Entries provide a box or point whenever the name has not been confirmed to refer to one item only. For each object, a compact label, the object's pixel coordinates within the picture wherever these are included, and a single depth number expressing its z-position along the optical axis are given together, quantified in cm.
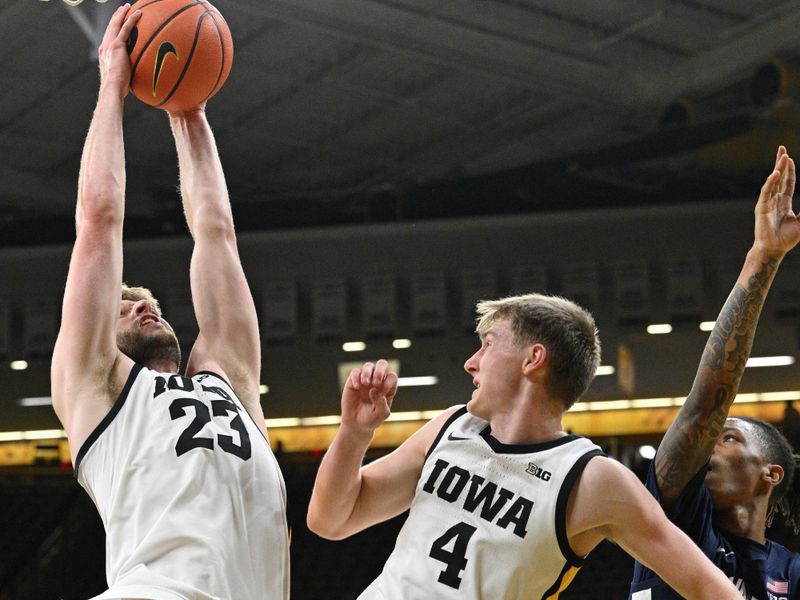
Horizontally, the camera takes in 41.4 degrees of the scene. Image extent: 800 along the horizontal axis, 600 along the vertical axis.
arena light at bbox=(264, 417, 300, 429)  1517
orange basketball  345
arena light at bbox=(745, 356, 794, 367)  1380
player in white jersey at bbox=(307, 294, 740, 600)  268
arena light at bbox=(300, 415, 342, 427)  1509
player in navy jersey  312
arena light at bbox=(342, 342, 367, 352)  1444
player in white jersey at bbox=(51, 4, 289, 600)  271
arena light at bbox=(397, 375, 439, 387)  1455
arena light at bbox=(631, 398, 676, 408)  1406
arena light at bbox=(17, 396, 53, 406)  1522
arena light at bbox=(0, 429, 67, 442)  1537
